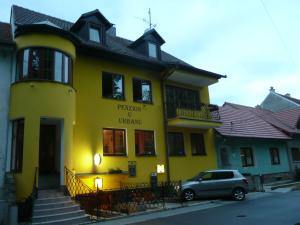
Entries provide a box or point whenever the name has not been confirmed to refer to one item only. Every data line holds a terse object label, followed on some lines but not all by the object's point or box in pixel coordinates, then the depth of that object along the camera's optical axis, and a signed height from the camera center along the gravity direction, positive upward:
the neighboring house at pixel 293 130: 28.89 +3.97
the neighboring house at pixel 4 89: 13.62 +4.37
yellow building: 13.87 +3.85
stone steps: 11.30 -0.92
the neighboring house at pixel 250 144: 23.27 +2.47
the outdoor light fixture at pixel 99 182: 15.34 +0.06
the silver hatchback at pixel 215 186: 16.91 -0.46
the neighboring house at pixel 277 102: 38.03 +8.81
